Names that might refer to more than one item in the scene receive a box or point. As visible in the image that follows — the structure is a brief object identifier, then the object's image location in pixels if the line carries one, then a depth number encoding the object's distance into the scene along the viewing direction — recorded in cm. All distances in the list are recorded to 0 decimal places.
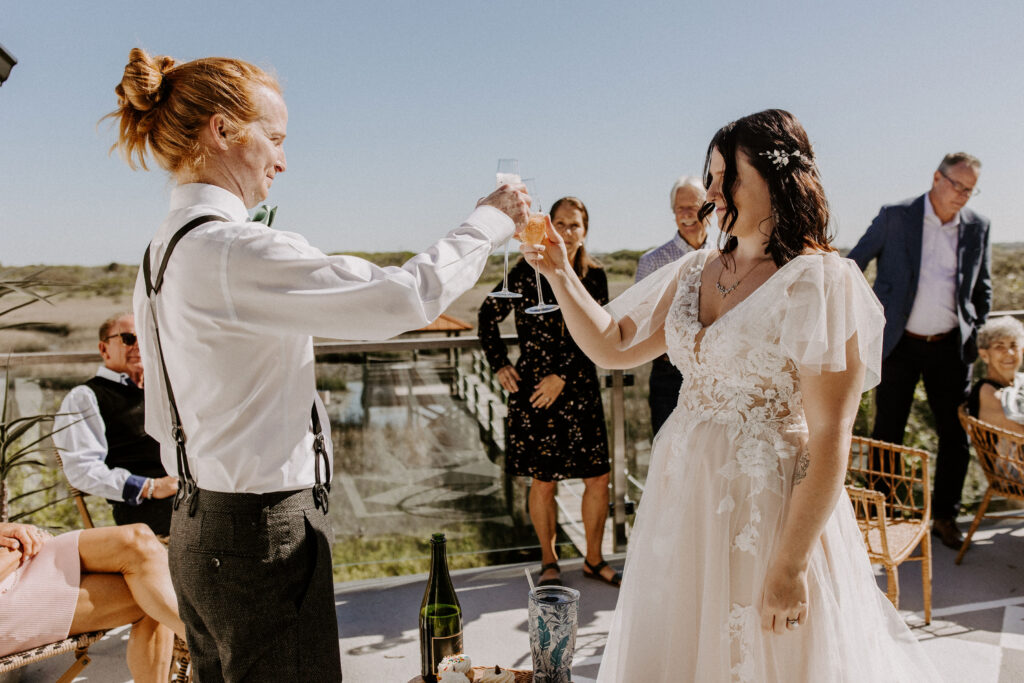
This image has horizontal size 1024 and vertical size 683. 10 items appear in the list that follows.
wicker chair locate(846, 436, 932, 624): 247
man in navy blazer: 359
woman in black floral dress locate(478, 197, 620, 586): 316
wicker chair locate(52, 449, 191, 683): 210
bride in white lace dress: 125
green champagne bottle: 153
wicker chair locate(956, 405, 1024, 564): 308
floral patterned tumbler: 140
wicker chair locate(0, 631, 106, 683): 181
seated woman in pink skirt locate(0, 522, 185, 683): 189
